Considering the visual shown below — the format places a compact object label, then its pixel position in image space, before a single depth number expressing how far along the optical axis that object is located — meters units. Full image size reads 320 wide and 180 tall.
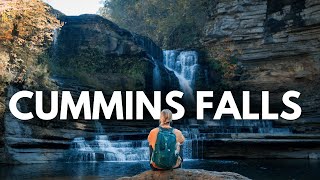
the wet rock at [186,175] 5.14
